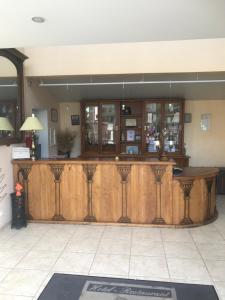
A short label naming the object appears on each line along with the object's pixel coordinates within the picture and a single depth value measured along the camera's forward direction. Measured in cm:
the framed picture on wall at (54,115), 574
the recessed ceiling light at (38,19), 215
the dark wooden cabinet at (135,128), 579
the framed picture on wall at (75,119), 624
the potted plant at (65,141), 601
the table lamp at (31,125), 390
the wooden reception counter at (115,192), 382
